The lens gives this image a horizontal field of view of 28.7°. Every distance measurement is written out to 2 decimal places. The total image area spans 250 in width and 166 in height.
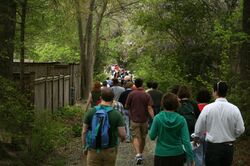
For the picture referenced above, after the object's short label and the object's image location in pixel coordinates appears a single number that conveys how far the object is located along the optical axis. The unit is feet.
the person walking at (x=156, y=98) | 42.68
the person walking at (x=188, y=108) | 26.71
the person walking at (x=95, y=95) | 43.70
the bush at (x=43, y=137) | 32.45
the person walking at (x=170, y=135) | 21.67
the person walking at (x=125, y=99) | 42.75
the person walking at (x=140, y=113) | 36.79
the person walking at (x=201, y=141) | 25.08
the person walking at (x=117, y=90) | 46.58
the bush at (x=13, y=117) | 28.76
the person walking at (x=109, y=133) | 22.11
